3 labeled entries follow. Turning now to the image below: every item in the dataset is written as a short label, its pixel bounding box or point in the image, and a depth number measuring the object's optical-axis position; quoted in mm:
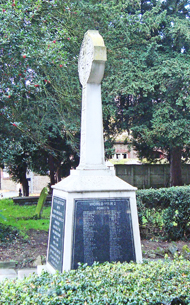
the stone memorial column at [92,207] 4688
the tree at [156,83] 16984
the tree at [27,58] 7344
